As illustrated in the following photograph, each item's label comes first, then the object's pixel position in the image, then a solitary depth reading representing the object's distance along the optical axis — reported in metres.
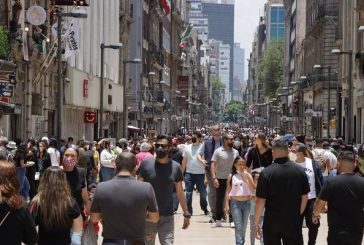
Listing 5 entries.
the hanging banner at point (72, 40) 38.12
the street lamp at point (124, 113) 65.95
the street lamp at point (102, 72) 42.09
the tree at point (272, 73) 128.62
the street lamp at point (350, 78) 44.44
